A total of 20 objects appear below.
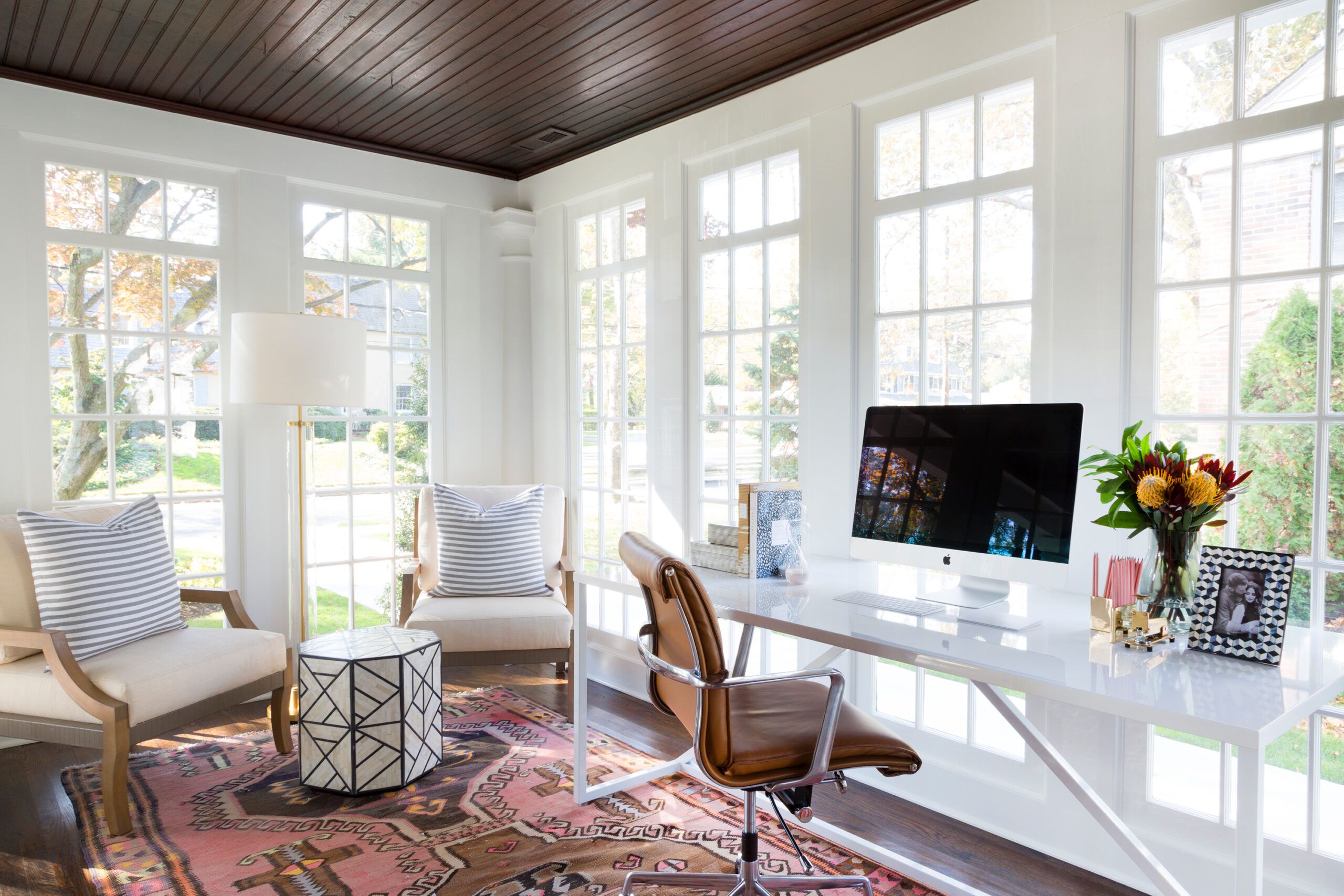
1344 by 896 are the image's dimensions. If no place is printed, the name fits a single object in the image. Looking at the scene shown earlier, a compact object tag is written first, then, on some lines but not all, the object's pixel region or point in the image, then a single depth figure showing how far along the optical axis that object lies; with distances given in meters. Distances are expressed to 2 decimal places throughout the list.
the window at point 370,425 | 4.23
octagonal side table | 2.81
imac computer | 2.01
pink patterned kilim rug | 2.32
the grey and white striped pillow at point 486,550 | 3.93
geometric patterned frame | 1.67
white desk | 1.33
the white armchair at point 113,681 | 2.58
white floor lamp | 3.36
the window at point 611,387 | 4.12
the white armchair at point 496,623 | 3.57
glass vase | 1.84
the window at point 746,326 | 3.35
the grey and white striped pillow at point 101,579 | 2.80
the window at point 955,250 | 2.65
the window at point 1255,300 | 2.08
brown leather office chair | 1.81
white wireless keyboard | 2.07
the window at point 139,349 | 3.55
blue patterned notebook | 2.52
